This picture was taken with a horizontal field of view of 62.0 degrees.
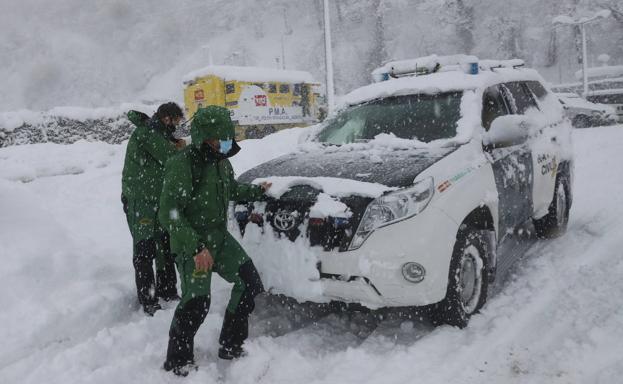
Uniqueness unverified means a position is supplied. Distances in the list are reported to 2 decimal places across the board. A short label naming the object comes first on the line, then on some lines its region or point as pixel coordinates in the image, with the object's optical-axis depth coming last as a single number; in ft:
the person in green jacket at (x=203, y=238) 9.50
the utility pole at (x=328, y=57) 61.41
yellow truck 71.92
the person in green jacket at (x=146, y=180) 12.79
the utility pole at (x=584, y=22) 95.35
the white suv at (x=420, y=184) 10.78
